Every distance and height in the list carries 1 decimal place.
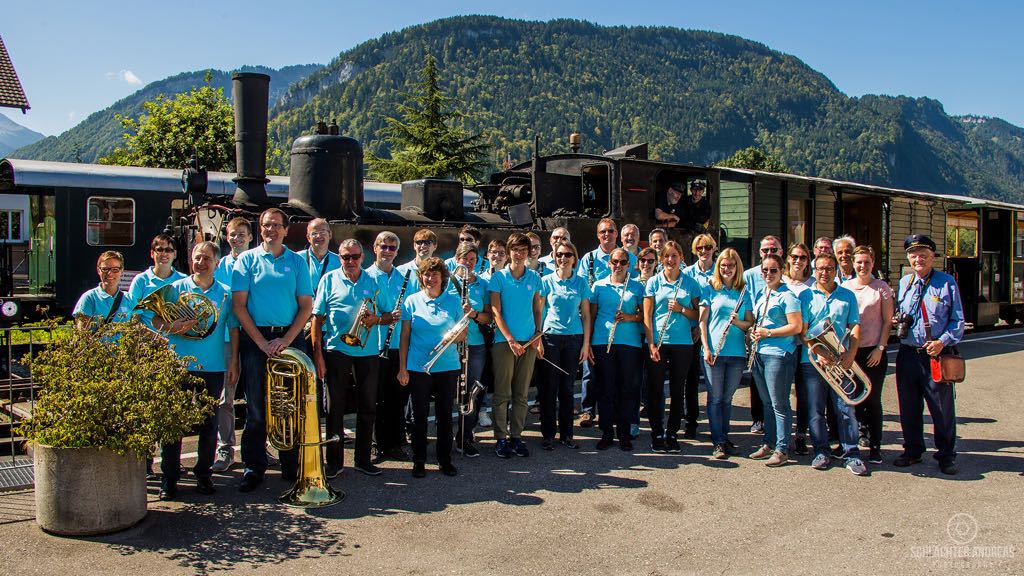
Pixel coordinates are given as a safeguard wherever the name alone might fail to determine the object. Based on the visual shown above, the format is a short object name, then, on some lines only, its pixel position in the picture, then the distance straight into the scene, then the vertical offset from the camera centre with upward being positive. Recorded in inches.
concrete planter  174.2 -47.1
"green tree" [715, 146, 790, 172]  2113.7 +329.8
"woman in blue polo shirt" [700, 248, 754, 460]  247.9 -17.9
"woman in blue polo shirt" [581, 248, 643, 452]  260.4 -24.3
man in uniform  233.6 -19.0
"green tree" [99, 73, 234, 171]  1016.9 +189.5
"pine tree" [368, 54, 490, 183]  1213.2 +217.3
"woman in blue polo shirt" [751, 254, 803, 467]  237.5 -18.7
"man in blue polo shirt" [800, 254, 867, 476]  235.8 -17.8
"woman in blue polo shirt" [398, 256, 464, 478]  225.5 -22.9
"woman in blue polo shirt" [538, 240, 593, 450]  260.8 -19.4
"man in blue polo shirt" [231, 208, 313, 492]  213.5 -8.7
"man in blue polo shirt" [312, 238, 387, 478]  224.1 -17.8
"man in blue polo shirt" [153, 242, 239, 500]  202.8 -18.7
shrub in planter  173.9 -33.5
